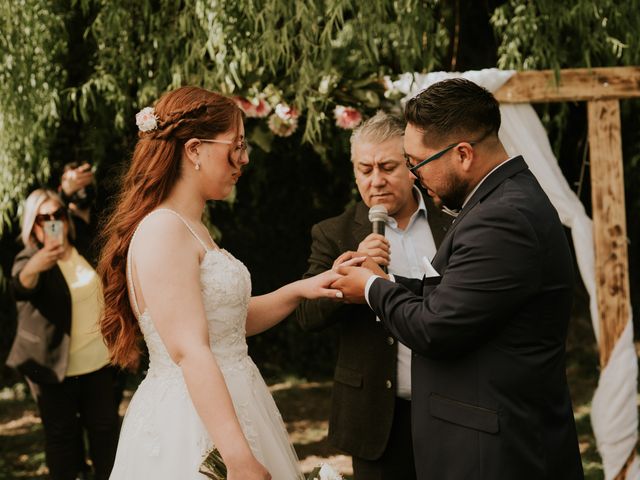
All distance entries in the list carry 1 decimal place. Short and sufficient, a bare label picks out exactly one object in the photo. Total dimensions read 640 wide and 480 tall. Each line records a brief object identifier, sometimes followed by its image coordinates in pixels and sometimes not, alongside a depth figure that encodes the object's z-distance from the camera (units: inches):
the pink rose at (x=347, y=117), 204.2
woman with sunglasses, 193.5
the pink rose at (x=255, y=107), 205.9
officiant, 134.8
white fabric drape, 204.5
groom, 94.9
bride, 101.3
